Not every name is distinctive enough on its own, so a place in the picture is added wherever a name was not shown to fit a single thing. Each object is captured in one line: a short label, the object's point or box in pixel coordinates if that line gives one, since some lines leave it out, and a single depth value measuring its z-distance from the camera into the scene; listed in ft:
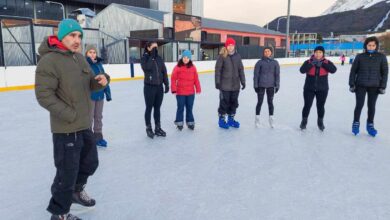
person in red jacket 15.08
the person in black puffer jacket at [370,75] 13.58
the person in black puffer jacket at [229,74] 15.35
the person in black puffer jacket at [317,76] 14.64
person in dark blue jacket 11.43
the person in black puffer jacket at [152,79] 13.42
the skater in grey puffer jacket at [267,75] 15.62
